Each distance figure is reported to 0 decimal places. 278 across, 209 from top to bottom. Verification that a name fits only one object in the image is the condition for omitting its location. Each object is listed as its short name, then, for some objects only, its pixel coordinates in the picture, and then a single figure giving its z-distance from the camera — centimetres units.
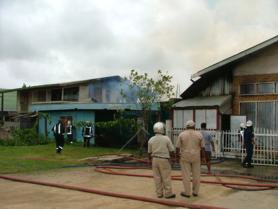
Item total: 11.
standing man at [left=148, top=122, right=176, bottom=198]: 677
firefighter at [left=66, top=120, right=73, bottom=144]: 1871
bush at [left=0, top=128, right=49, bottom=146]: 1805
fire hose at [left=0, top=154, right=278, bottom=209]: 630
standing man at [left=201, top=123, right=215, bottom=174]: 936
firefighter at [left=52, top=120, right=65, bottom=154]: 1406
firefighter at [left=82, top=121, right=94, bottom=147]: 1740
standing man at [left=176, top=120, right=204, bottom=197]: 693
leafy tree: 1423
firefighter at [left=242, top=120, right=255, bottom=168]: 1073
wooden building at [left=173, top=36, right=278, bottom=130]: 1313
